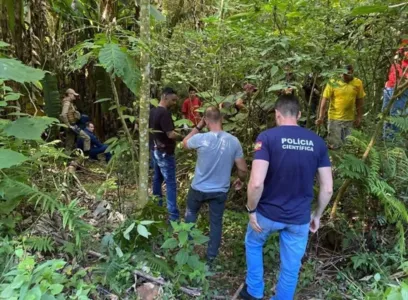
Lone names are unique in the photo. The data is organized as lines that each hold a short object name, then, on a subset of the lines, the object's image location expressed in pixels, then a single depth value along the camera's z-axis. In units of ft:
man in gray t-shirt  11.67
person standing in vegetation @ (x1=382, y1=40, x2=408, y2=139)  11.47
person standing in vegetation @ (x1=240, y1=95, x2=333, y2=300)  8.93
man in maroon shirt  16.98
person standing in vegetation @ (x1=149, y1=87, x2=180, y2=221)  14.93
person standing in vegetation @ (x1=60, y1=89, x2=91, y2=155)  22.75
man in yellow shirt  15.79
